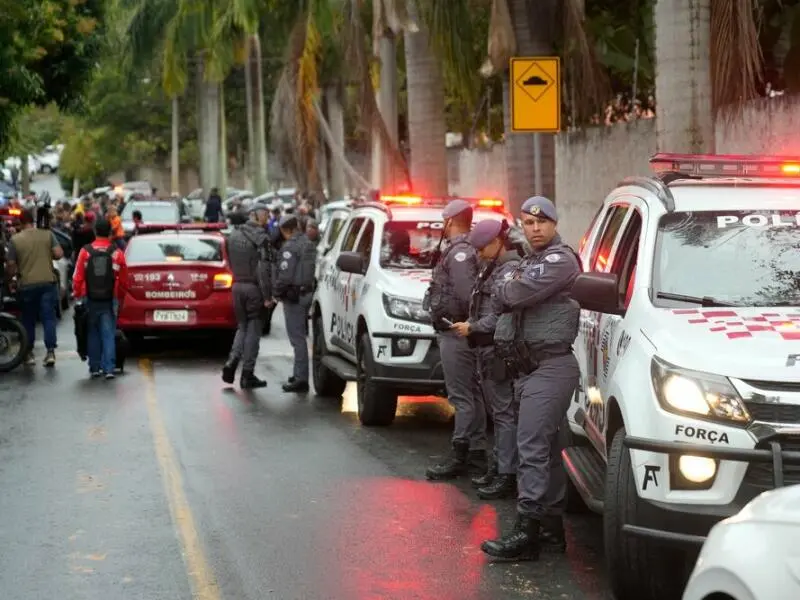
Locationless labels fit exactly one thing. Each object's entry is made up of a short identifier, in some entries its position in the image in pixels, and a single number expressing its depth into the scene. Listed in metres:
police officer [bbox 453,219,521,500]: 9.91
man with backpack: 17.08
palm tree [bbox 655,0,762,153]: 13.60
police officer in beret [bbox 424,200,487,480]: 10.67
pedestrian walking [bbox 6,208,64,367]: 18.53
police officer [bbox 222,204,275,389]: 16.08
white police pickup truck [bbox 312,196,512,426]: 12.95
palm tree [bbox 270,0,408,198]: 21.94
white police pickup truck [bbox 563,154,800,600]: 6.75
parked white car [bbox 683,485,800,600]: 4.16
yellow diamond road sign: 15.51
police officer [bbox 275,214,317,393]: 15.75
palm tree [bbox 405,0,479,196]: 21.70
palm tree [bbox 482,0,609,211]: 18.98
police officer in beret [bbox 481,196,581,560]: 8.27
